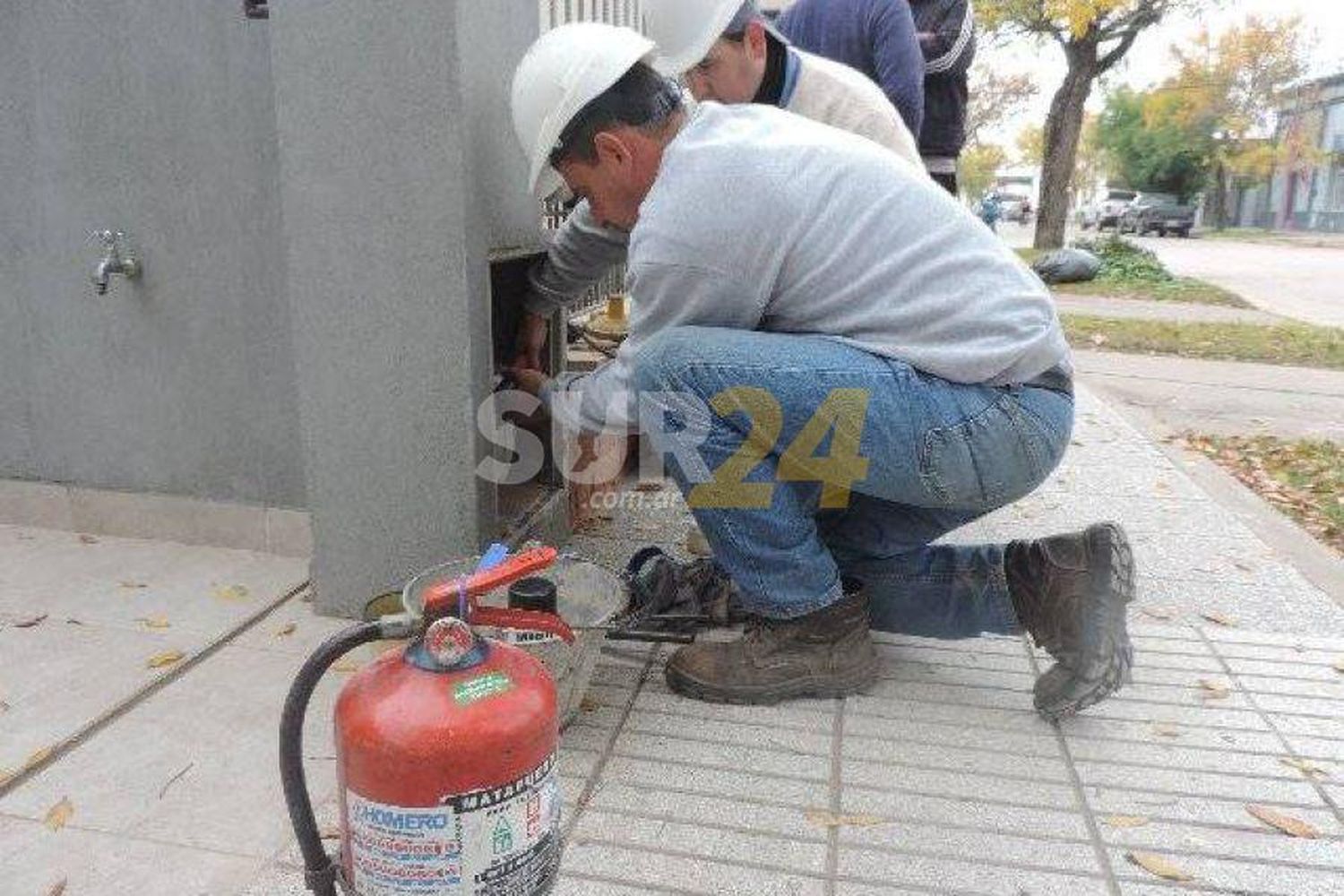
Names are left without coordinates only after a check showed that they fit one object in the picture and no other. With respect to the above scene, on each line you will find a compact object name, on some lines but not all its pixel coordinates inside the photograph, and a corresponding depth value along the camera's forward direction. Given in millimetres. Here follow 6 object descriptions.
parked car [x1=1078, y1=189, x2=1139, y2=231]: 48062
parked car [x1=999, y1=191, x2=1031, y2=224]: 55900
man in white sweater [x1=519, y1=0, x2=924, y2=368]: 2789
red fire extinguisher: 1337
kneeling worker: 2111
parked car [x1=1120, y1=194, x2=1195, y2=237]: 43469
